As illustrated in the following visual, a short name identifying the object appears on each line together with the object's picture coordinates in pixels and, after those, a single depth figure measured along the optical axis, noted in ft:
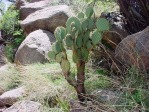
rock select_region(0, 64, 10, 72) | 18.02
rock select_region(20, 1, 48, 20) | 28.07
